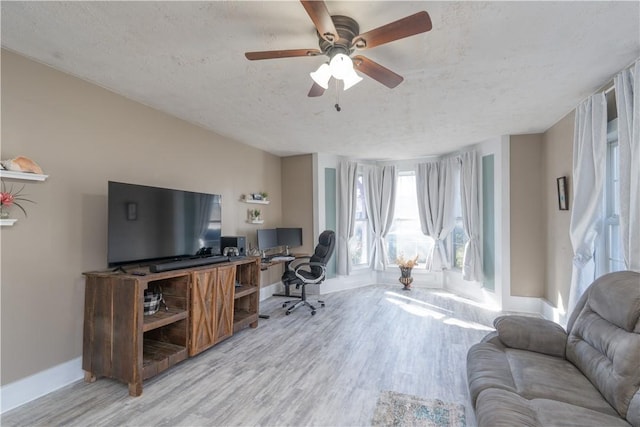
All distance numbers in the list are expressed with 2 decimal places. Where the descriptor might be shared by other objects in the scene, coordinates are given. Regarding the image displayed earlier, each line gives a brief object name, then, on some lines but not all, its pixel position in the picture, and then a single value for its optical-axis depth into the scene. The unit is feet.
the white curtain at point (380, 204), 18.75
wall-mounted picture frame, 10.71
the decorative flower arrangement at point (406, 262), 17.74
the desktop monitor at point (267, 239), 14.84
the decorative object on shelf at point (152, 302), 8.25
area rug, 6.18
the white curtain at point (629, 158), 6.61
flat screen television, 7.77
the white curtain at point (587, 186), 8.18
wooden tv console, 7.23
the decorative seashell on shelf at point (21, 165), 6.40
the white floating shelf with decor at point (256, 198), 14.61
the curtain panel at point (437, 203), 17.10
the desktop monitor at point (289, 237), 16.41
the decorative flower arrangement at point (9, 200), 6.34
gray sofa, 4.51
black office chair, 13.64
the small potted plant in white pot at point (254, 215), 15.14
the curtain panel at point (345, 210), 17.83
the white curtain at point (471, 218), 15.31
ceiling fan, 4.60
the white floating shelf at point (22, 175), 6.25
